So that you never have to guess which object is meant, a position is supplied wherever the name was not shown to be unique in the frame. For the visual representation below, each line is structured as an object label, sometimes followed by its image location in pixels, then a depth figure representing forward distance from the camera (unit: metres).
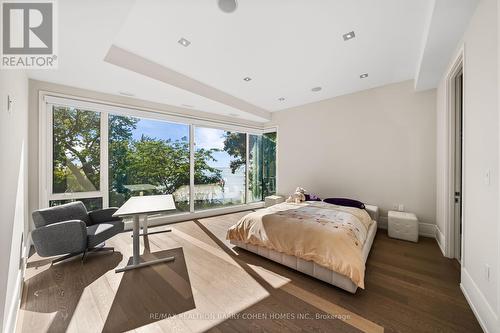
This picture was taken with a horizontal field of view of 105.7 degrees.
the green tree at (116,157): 3.34
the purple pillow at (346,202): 3.81
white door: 2.63
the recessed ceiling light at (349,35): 2.34
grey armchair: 2.31
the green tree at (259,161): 5.91
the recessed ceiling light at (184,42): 2.46
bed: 1.99
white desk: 2.35
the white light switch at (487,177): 1.49
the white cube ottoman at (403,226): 3.20
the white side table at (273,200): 5.27
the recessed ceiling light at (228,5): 1.87
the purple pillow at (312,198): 4.40
